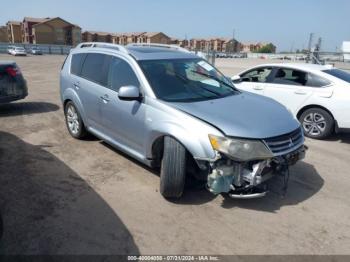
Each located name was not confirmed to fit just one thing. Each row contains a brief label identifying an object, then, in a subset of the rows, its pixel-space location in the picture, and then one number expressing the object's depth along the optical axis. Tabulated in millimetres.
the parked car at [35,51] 56781
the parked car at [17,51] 48775
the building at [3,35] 98400
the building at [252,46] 126500
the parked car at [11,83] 7941
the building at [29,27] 88438
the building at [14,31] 94512
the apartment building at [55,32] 87500
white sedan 6406
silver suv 3582
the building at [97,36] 97375
